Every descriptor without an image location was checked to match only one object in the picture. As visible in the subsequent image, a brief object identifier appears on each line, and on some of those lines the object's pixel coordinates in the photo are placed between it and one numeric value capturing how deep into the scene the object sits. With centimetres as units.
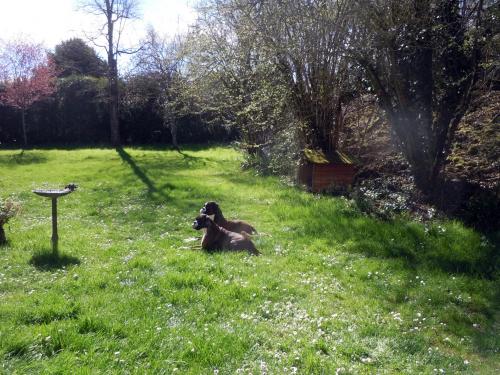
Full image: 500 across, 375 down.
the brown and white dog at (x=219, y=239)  664
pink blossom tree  2439
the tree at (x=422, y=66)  804
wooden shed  1141
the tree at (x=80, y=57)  3247
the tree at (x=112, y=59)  2411
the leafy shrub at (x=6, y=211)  707
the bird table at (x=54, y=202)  653
